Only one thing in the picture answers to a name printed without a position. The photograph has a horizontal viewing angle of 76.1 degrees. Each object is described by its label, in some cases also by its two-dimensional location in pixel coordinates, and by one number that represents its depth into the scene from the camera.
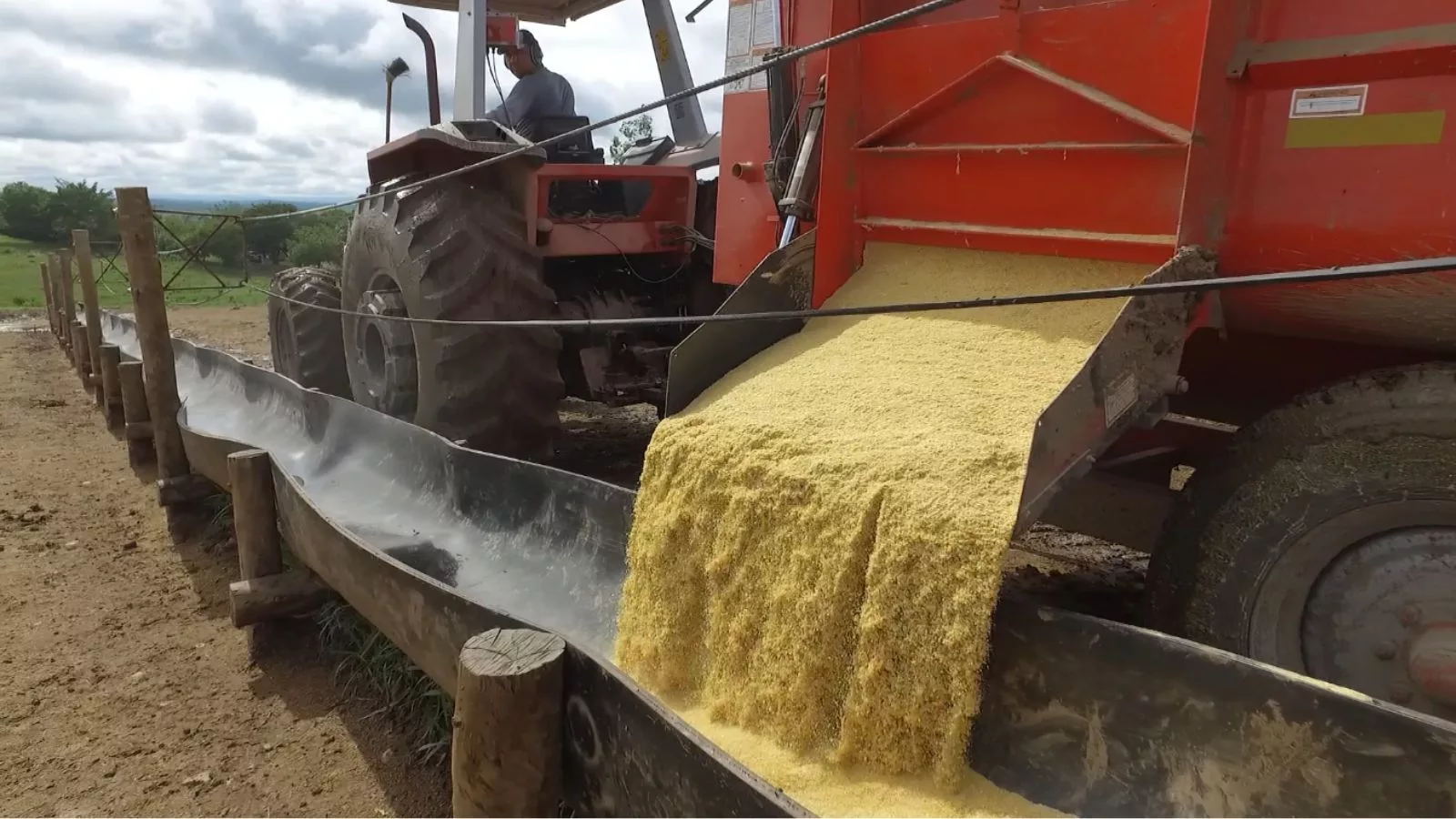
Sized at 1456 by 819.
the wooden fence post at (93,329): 7.65
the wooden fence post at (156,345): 4.41
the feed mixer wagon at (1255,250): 1.83
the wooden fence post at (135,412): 5.31
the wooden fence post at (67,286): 10.35
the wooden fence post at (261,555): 3.24
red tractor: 3.89
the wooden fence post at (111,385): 6.23
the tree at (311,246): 18.36
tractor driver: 4.92
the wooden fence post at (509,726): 1.75
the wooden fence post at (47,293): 12.89
